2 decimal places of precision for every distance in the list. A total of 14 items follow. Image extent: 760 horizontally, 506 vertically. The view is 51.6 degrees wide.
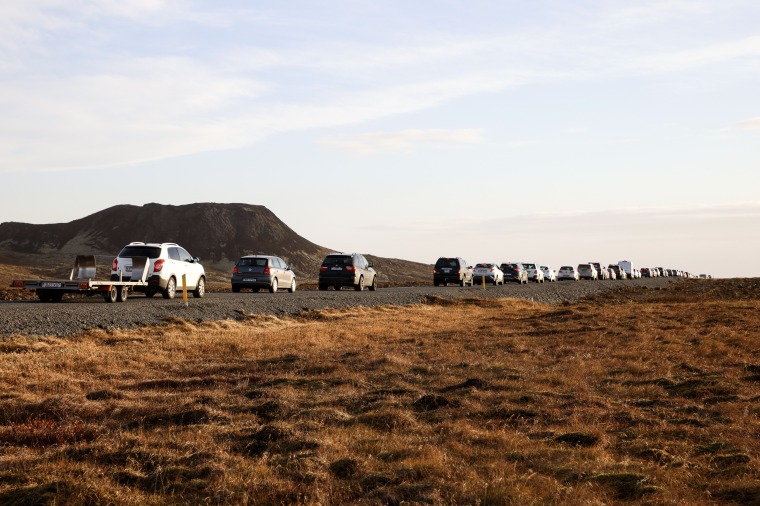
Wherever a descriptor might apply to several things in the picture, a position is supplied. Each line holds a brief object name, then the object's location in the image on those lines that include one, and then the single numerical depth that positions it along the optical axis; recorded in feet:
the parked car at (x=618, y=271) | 328.29
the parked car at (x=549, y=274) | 256.32
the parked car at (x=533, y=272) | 238.48
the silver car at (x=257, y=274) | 120.57
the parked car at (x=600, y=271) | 294.15
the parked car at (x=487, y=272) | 189.62
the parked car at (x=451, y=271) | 172.96
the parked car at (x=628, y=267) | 346.13
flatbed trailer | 80.02
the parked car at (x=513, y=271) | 215.72
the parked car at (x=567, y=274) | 267.88
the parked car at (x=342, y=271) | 135.13
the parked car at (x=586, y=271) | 282.56
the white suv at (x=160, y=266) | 87.20
